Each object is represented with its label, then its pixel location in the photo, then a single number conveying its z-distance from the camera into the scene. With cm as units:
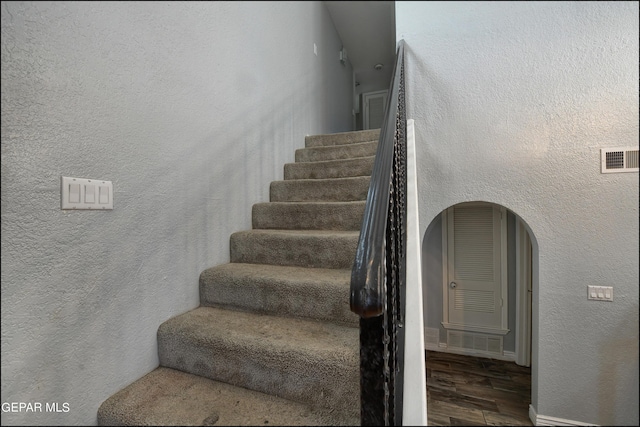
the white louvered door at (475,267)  385
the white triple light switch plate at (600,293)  210
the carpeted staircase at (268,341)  84
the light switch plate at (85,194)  81
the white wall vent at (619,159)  194
